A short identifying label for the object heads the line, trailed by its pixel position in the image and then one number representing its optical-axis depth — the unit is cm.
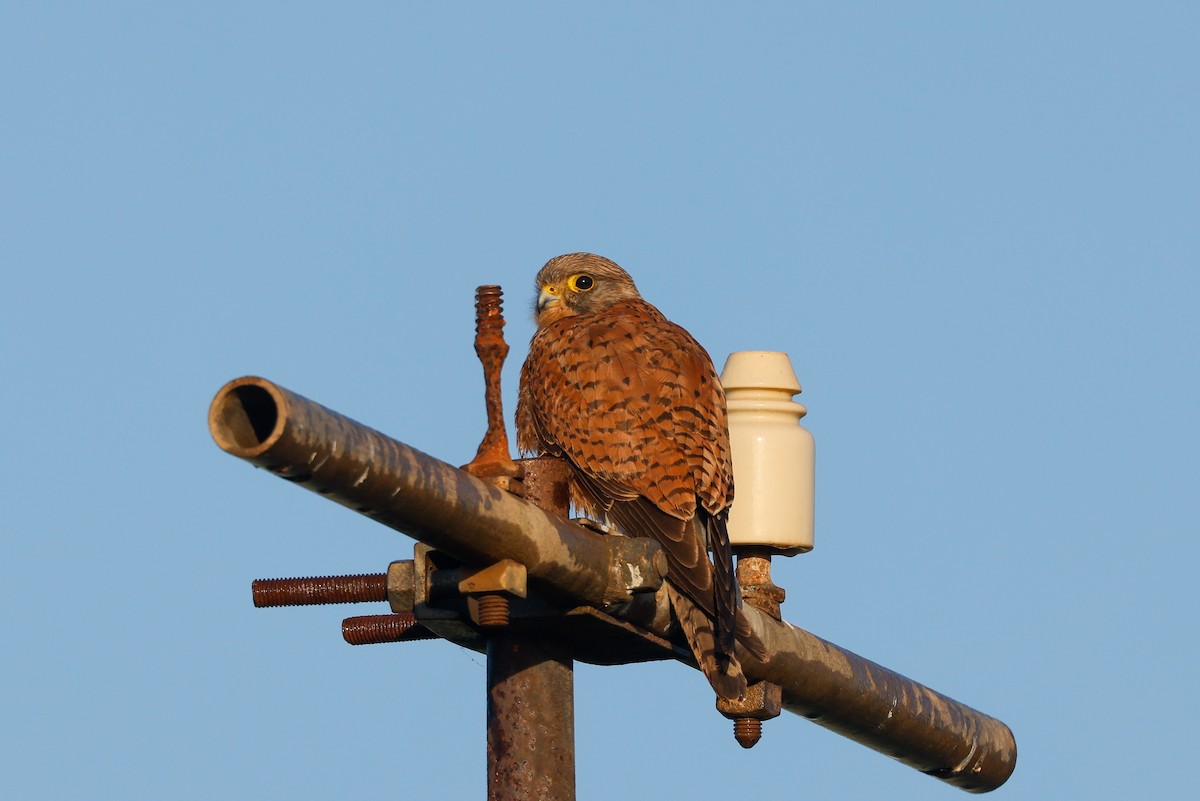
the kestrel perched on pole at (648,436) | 1229
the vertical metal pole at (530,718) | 1064
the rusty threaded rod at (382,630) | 1122
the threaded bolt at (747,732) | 1199
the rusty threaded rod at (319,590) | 1067
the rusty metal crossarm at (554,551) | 741
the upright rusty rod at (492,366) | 1015
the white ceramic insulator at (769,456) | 1423
